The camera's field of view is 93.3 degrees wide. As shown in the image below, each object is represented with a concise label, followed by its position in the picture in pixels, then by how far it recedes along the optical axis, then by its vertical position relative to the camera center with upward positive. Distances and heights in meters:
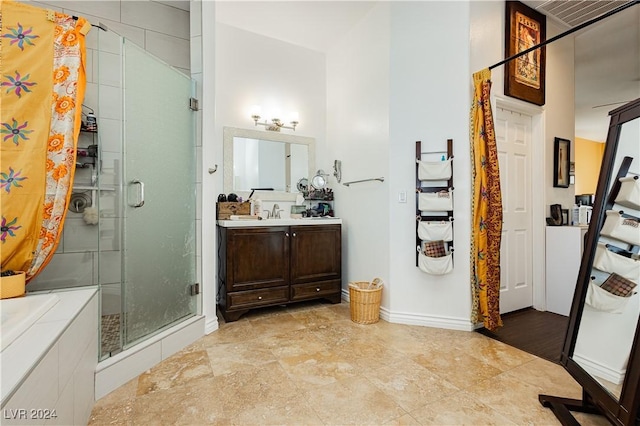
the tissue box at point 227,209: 2.77 +0.01
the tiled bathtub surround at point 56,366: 0.82 -0.52
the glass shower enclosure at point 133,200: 1.83 +0.07
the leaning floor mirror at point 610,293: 1.24 -0.38
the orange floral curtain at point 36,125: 1.40 +0.41
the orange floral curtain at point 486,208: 2.32 +0.02
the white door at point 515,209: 2.84 +0.01
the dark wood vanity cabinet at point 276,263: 2.65 -0.50
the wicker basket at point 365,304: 2.59 -0.81
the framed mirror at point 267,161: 3.17 +0.54
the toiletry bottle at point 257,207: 3.04 +0.03
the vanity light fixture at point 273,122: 3.29 +0.99
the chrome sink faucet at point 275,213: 3.25 -0.03
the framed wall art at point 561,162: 3.09 +0.49
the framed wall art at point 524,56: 2.71 +1.47
